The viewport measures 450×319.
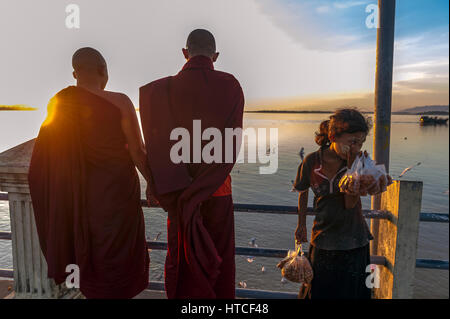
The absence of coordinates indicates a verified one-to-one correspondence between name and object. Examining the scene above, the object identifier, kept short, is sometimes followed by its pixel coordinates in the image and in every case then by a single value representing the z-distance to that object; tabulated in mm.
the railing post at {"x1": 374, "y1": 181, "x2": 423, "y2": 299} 2324
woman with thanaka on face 2090
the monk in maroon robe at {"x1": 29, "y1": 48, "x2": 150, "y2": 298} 2039
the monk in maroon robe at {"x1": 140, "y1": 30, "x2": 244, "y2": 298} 1937
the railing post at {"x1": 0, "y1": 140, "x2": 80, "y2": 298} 2385
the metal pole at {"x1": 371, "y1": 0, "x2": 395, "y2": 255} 2781
